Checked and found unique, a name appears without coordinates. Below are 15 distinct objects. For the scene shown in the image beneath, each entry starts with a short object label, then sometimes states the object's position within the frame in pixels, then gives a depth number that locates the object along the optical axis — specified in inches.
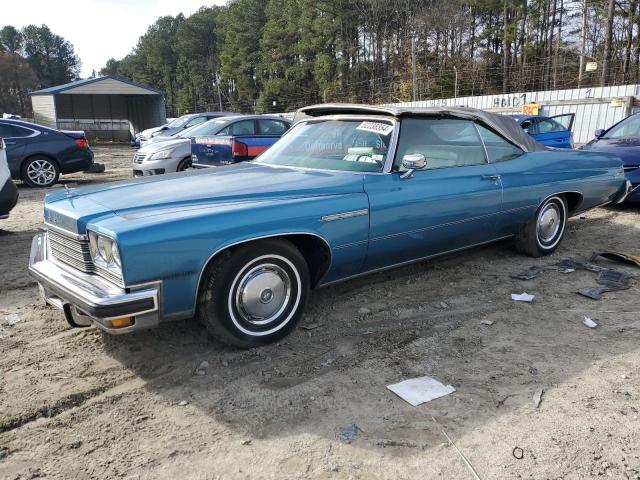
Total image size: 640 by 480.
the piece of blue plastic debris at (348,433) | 96.1
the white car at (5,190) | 240.4
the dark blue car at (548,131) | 480.4
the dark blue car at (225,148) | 329.4
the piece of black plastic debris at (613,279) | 175.5
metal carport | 1174.3
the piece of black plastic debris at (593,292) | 165.9
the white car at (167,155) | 432.5
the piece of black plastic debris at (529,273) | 185.2
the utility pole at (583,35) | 1172.5
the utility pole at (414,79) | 1117.0
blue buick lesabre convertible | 110.5
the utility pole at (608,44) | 1026.5
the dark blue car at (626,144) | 284.5
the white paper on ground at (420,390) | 109.0
